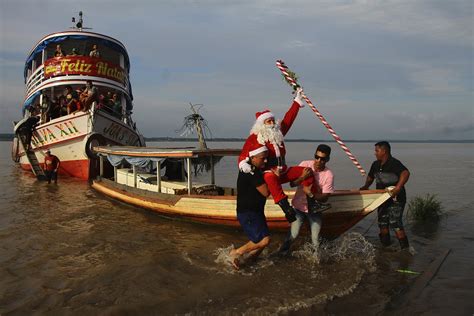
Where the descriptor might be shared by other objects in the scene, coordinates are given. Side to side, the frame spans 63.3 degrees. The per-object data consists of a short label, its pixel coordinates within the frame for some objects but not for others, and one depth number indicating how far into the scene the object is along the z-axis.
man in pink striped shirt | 5.56
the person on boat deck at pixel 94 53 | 16.81
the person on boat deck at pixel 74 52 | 16.67
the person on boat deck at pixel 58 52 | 16.91
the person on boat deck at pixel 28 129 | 16.86
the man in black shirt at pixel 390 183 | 6.13
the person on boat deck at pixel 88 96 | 14.84
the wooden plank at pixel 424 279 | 4.82
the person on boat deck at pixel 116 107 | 16.64
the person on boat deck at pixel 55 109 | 16.48
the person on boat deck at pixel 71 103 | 15.58
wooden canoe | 6.34
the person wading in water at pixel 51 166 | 15.29
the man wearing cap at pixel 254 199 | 5.04
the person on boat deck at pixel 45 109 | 16.36
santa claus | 5.34
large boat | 15.31
